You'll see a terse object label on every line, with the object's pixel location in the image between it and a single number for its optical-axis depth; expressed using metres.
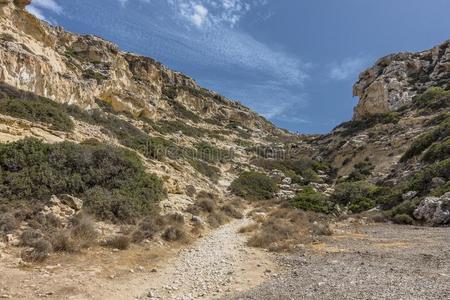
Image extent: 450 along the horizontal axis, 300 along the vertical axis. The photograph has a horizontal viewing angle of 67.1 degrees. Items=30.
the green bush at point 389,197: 18.56
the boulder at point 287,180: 31.36
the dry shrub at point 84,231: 8.70
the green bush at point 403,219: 15.19
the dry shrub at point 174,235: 10.80
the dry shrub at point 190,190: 18.30
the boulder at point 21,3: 33.20
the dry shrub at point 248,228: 13.57
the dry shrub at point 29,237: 7.97
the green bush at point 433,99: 37.94
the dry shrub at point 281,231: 11.21
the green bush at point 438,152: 21.00
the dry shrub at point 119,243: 9.12
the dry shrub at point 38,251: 7.30
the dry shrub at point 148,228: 10.02
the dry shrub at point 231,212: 17.30
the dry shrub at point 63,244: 8.12
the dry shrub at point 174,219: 12.25
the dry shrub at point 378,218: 16.30
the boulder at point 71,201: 11.14
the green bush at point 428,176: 17.57
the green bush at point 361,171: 29.82
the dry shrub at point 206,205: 16.14
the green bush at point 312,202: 19.98
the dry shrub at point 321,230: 13.09
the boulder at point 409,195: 17.66
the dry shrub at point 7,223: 8.44
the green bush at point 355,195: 20.43
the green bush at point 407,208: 15.92
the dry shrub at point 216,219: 14.45
